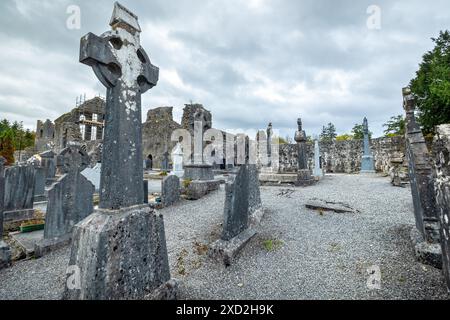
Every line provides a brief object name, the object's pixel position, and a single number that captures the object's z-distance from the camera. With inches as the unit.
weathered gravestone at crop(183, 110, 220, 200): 334.2
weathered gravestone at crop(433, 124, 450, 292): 73.3
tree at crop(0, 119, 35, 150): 1470.0
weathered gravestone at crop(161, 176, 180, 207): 283.1
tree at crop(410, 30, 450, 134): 535.8
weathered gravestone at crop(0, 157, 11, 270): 135.1
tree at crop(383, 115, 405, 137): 939.0
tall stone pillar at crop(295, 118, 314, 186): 423.2
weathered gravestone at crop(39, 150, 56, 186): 467.2
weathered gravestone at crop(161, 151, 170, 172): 884.9
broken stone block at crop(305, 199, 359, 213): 216.3
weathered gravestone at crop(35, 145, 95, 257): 161.8
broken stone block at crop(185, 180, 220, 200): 318.7
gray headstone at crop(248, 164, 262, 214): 198.8
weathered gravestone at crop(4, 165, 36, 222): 229.6
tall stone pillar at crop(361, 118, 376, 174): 613.0
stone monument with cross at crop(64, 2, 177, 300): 71.6
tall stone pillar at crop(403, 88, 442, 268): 112.2
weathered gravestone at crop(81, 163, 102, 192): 372.5
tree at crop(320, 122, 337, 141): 2674.7
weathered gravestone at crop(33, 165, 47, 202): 332.5
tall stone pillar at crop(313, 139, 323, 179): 540.0
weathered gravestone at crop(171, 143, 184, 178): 513.7
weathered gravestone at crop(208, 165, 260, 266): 135.3
